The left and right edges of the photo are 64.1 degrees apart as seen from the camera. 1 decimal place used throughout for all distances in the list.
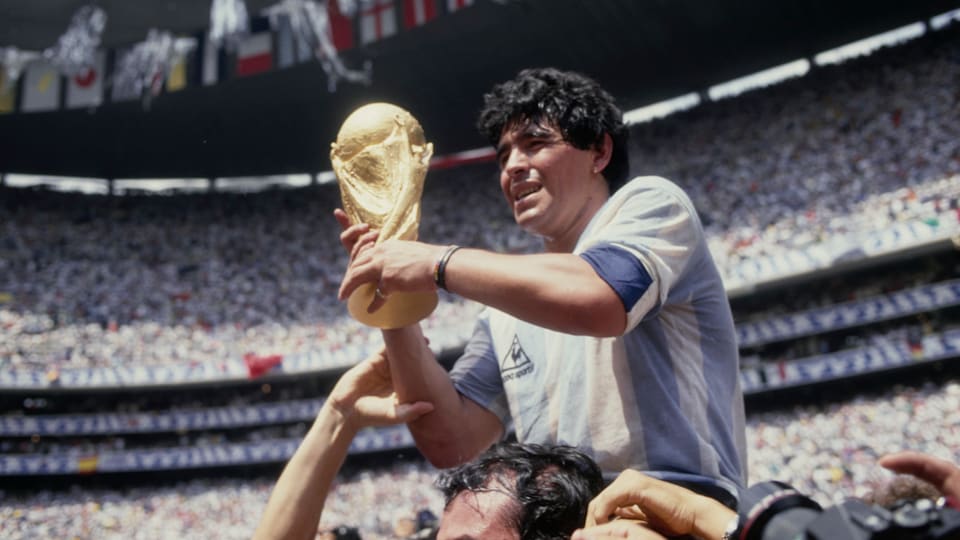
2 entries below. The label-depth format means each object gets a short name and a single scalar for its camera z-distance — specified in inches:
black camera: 34.5
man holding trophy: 70.3
